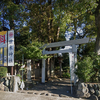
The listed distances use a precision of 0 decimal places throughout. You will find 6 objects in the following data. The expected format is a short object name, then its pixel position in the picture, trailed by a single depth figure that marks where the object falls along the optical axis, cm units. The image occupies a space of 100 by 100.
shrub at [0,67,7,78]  716
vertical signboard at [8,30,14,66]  695
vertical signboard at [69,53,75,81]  681
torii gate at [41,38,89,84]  762
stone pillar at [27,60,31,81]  837
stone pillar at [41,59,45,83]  965
